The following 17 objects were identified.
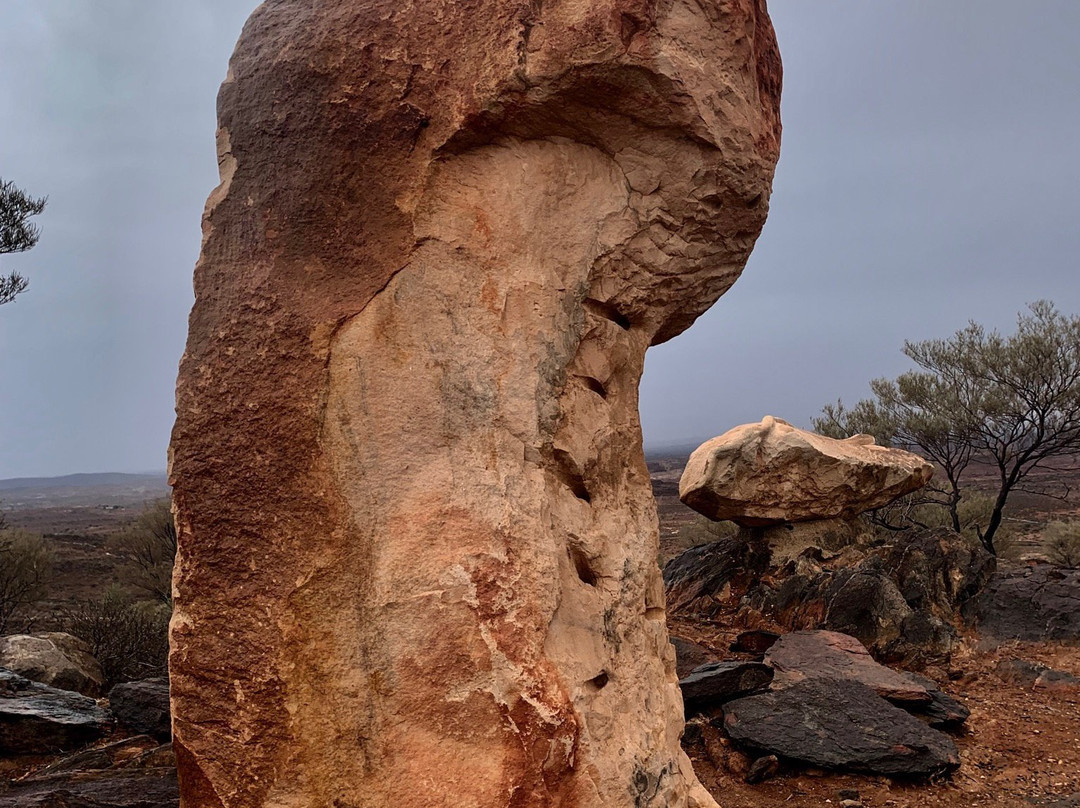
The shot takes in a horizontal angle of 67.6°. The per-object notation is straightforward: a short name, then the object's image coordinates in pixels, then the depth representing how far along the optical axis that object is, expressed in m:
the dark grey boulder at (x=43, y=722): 3.88
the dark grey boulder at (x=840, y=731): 4.76
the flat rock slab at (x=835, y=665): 5.52
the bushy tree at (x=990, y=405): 12.59
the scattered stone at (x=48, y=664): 5.12
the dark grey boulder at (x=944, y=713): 5.47
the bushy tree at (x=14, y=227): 11.07
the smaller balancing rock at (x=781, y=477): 8.48
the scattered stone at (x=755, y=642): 7.07
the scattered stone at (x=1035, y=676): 6.23
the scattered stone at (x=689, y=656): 6.34
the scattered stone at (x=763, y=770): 4.75
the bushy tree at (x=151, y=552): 12.45
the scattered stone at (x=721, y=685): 5.44
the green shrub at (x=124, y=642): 5.95
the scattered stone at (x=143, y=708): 4.13
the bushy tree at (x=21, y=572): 10.44
